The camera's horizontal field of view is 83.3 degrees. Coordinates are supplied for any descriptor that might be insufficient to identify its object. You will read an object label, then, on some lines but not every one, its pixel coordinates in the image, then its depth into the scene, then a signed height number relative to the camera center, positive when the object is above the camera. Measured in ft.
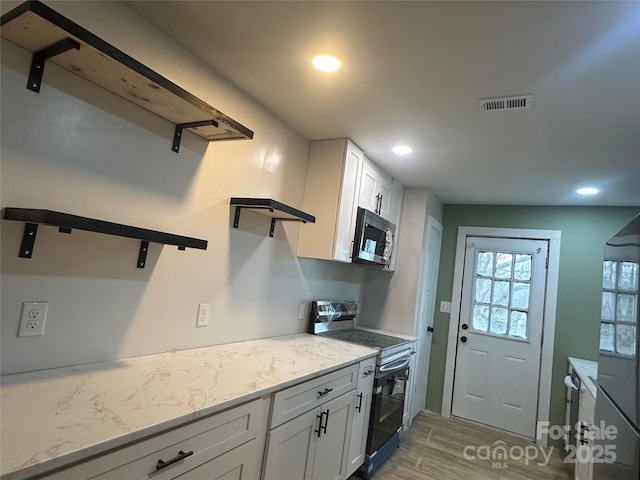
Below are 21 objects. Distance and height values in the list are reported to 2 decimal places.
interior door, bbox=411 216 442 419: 12.11 -1.09
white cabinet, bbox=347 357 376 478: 7.61 -3.09
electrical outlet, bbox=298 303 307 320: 8.93 -1.10
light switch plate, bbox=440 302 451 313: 13.42 -0.84
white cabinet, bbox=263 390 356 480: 5.36 -2.95
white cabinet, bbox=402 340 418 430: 10.92 -3.38
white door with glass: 12.04 -1.46
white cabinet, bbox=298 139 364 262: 8.41 +1.69
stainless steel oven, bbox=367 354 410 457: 8.32 -3.10
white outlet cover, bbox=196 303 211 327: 6.21 -1.04
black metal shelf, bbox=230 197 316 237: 6.35 +0.98
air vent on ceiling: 5.80 +3.10
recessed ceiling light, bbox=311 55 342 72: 5.36 +3.12
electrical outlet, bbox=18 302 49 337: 4.04 -0.97
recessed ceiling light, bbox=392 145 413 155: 8.54 +3.10
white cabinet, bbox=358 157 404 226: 9.46 +2.40
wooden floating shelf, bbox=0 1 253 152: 3.48 +1.98
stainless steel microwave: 9.06 +0.97
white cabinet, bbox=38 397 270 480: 3.18 -2.09
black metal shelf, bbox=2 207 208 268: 3.60 +0.15
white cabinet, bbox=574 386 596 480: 6.88 -2.76
